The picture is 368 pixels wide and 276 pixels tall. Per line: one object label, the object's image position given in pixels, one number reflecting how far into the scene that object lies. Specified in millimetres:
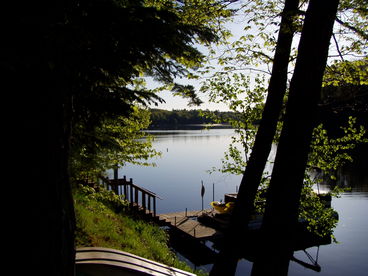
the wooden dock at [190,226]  15734
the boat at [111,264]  4121
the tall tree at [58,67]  2297
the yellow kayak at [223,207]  17261
